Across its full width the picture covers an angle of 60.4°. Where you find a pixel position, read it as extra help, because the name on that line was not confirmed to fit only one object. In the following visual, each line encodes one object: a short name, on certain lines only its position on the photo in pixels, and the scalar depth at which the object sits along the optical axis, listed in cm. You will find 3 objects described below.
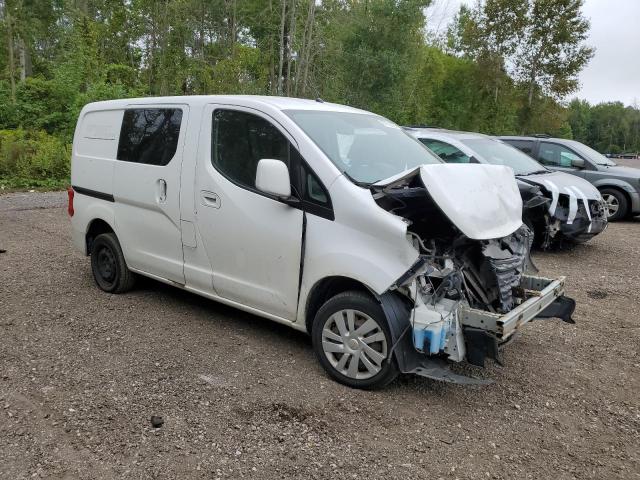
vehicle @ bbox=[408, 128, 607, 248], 758
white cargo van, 342
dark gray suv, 1039
